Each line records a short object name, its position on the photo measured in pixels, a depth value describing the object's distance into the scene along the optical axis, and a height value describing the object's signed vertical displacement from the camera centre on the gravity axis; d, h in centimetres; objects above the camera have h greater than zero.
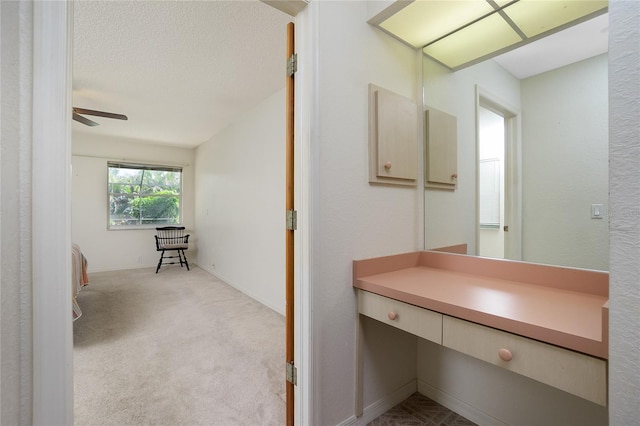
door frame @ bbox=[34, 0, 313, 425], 71 +0
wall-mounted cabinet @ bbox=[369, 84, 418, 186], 149 +42
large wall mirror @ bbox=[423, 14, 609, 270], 117 +29
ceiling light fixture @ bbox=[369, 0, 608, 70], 127 +99
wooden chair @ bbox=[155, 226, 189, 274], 543 -54
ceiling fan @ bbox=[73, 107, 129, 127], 306 +109
